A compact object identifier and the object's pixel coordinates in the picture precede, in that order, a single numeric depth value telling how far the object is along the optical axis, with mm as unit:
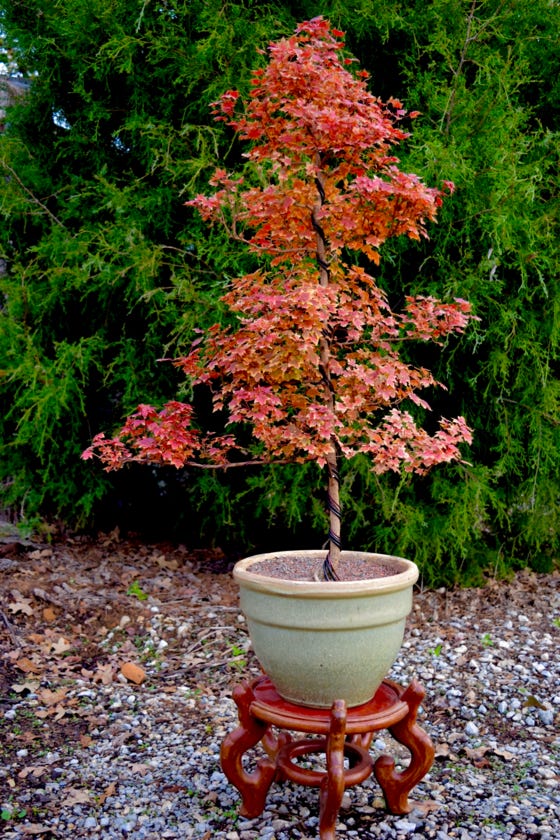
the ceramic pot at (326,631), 1647
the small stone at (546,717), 2283
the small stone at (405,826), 1673
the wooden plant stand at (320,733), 1672
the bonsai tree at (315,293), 1794
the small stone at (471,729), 2211
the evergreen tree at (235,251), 3129
